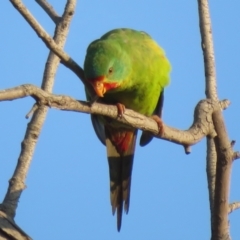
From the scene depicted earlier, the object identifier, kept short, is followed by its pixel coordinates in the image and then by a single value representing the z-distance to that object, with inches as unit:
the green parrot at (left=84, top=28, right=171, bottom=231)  357.7
